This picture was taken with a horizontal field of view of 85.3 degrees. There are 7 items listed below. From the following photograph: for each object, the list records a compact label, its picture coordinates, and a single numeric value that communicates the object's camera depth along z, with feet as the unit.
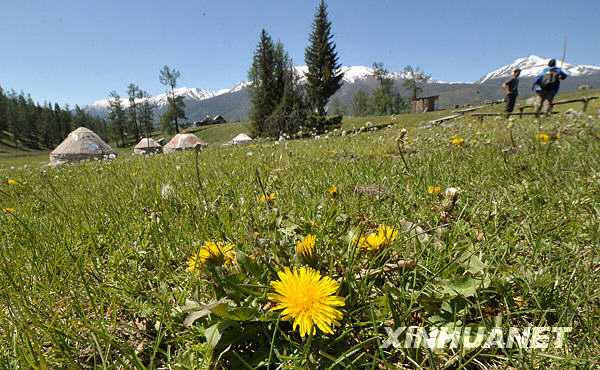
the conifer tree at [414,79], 349.43
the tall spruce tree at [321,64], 185.26
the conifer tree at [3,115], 344.69
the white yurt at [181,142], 104.03
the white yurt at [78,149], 90.48
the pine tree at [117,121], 345.72
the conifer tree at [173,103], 268.21
